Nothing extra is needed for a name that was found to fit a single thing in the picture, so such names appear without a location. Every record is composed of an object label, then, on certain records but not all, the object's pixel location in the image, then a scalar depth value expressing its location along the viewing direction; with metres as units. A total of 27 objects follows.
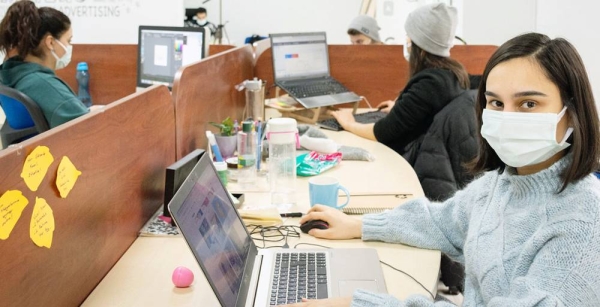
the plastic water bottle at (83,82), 3.48
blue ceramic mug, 1.70
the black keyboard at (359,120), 2.92
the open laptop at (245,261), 1.05
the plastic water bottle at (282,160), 1.88
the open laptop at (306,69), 3.19
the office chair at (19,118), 2.30
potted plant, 2.23
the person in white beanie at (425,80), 2.44
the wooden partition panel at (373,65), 3.38
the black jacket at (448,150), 2.22
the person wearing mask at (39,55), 2.38
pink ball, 1.26
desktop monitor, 3.26
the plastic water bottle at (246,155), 2.05
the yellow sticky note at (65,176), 1.07
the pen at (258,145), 2.14
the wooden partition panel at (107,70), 3.53
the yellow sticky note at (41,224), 0.98
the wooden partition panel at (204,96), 1.90
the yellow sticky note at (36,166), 0.98
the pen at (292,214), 1.71
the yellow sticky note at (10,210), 0.89
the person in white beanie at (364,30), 4.49
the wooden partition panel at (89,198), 0.95
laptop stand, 3.05
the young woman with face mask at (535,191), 1.02
